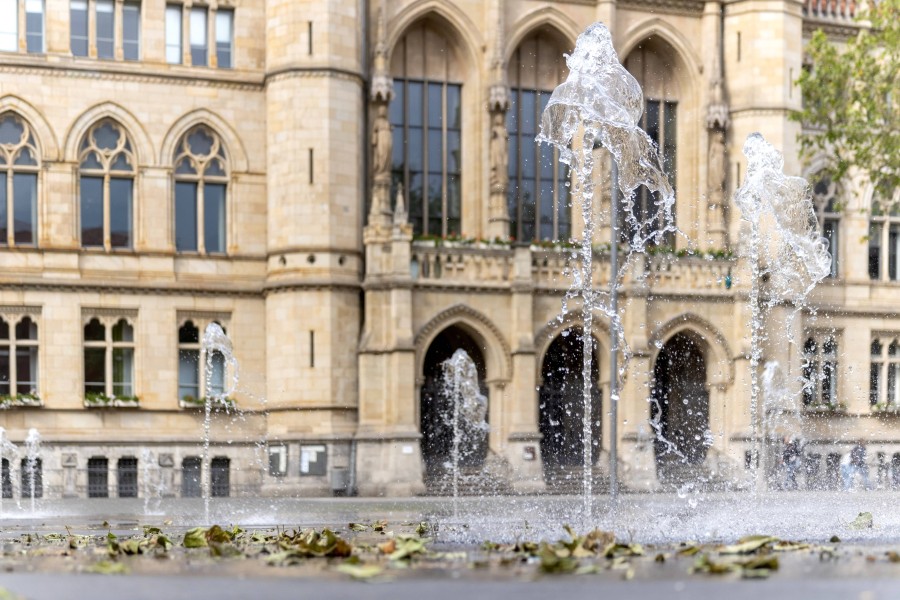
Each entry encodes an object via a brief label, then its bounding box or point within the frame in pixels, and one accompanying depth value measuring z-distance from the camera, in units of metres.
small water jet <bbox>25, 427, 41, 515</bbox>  34.28
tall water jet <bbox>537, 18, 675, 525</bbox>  23.27
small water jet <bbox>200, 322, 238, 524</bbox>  35.72
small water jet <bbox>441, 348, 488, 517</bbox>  37.31
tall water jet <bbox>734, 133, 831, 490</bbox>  37.75
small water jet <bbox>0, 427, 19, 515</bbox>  33.31
